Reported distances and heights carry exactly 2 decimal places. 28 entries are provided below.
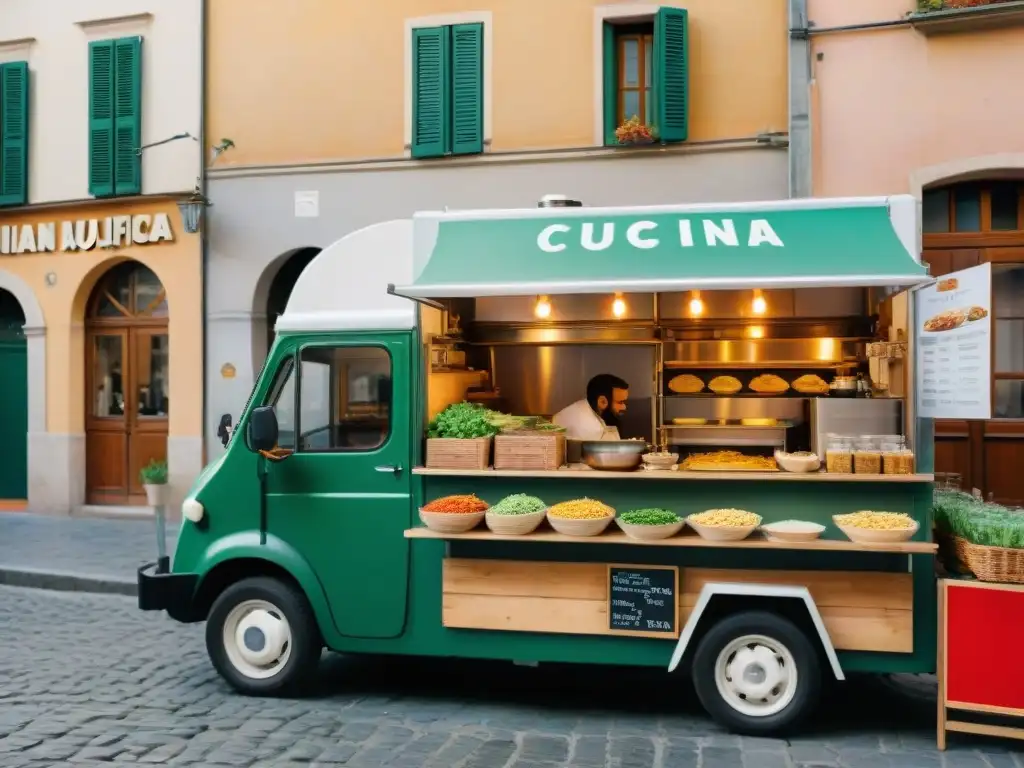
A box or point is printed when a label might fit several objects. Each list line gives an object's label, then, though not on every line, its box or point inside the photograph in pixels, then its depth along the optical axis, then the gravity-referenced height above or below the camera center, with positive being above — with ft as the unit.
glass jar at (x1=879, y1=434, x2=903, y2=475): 17.29 -1.16
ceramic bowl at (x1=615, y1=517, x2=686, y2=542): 17.48 -2.50
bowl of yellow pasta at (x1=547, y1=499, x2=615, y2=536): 17.79 -2.28
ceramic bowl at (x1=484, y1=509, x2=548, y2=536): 18.01 -2.43
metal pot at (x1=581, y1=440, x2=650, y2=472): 18.71 -1.15
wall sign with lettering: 43.04 +7.65
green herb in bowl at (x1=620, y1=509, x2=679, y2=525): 17.53 -2.25
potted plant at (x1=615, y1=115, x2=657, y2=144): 36.47 +10.27
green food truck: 17.24 -2.08
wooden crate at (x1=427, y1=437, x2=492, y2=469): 18.93 -1.13
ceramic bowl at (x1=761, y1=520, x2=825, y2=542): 17.01 -2.43
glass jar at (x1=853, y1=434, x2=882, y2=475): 17.39 -1.19
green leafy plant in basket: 16.29 -2.22
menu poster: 17.39 +1.01
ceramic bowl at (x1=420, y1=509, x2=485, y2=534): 18.17 -2.40
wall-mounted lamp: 40.93 +8.15
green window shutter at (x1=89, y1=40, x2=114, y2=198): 43.57 +12.77
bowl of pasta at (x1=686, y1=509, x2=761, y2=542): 17.12 -2.32
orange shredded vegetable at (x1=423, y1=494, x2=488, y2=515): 18.39 -2.13
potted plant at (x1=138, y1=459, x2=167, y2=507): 39.11 -3.40
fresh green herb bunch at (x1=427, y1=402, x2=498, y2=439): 19.25 -0.57
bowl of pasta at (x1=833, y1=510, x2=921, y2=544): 16.58 -2.29
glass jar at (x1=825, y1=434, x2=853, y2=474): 17.61 -1.09
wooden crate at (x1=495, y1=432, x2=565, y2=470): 18.83 -1.09
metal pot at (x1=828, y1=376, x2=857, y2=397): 26.73 +0.31
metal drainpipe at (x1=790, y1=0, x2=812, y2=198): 34.68 +10.87
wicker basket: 16.29 -2.88
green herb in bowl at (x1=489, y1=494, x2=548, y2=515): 18.12 -2.11
